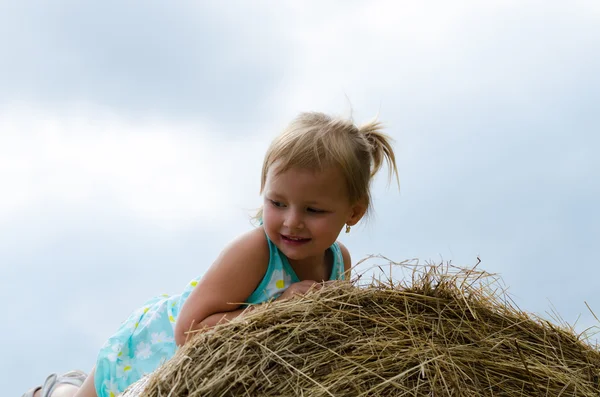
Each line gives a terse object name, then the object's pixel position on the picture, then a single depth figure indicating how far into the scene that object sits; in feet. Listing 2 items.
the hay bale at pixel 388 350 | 3.64
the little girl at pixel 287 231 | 4.15
